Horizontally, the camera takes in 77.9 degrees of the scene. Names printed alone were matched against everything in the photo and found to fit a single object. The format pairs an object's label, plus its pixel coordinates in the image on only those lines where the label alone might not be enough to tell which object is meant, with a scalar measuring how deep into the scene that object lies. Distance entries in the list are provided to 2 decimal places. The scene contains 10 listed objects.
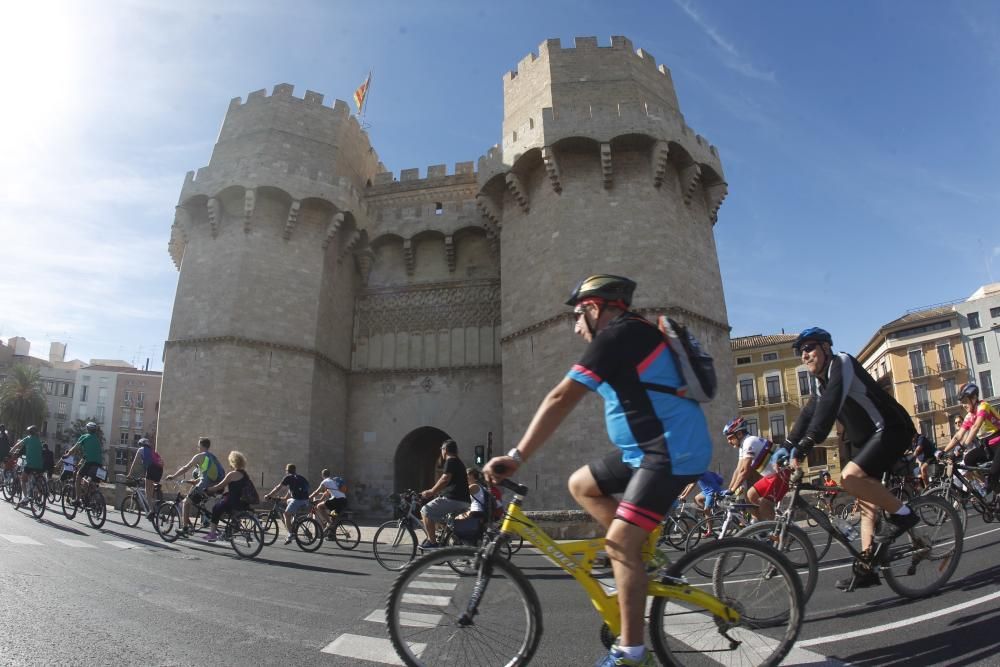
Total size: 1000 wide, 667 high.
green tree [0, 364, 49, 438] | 36.12
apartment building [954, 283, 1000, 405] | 34.09
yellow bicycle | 2.52
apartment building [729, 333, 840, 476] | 39.31
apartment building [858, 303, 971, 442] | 35.19
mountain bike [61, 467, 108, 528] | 9.70
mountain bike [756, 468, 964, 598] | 3.90
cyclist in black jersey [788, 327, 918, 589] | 3.87
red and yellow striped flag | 26.36
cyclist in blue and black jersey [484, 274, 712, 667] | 2.40
